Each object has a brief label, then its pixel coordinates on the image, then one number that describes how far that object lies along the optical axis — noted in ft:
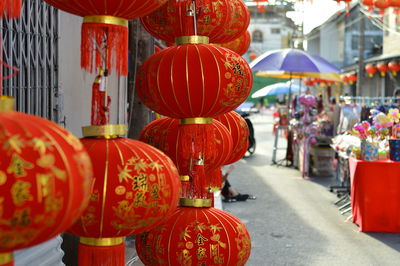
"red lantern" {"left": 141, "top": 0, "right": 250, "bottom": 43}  9.62
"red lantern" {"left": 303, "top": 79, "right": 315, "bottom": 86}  98.96
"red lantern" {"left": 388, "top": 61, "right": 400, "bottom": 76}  74.23
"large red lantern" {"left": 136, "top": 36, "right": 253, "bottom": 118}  8.93
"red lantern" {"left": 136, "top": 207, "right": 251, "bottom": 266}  8.60
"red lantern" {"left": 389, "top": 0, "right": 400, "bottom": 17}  39.17
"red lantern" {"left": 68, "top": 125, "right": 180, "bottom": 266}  6.20
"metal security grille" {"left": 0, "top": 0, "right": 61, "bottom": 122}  11.48
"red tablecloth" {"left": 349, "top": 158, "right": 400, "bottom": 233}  25.26
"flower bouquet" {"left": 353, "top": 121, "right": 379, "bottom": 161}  25.84
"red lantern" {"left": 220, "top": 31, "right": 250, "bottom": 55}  15.94
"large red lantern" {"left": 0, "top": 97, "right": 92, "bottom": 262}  4.42
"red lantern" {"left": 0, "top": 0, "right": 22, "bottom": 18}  5.36
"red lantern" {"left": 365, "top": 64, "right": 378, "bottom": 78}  80.59
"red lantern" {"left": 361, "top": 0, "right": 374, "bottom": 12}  40.00
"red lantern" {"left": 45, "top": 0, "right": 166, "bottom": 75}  6.81
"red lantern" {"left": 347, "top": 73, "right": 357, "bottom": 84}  93.61
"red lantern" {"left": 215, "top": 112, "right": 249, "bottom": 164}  12.30
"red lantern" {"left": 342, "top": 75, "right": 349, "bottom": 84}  94.73
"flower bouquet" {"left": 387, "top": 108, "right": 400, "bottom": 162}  25.04
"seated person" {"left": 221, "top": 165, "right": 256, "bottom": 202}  34.58
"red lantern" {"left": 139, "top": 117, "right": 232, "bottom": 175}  9.18
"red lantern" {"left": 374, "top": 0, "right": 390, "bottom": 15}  39.65
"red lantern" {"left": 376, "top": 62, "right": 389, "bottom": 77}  78.02
